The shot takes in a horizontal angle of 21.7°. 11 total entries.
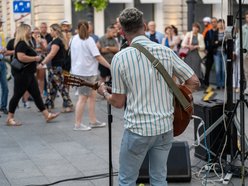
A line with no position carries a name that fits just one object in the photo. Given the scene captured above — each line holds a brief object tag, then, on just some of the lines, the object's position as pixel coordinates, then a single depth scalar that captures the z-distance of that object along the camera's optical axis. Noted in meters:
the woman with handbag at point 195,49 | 17.03
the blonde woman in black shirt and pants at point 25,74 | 11.22
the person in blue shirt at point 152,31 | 17.87
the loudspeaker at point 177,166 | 6.85
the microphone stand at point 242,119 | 6.38
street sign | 18.77
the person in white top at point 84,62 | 10.61
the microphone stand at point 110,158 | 5.49
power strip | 6.91
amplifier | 7.55
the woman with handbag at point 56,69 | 12.64
